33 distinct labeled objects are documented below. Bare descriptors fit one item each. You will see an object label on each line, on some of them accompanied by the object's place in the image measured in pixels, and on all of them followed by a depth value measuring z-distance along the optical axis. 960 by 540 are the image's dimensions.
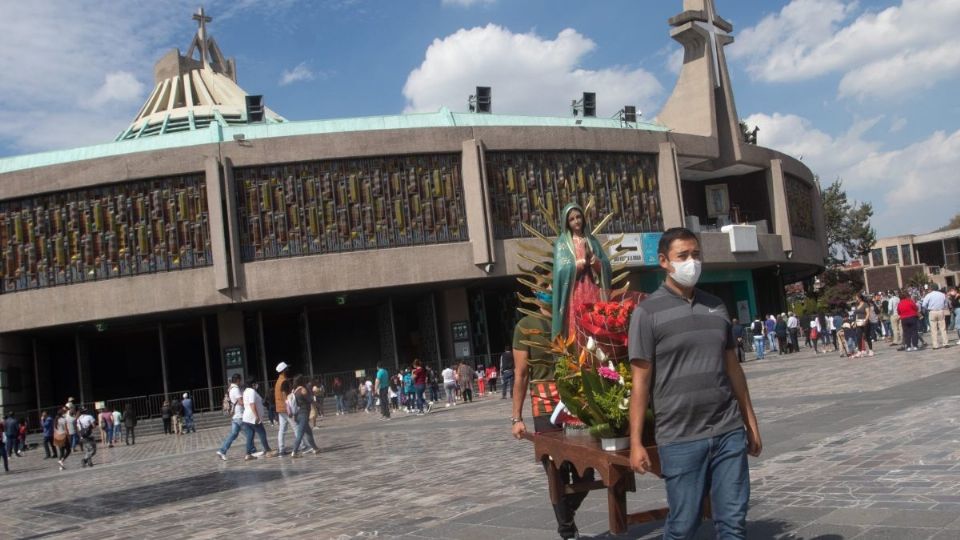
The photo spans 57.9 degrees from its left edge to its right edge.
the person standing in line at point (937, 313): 21.38
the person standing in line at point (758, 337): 32.25
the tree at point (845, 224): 63.66
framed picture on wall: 44.81
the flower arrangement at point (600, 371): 4.78
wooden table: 4.58
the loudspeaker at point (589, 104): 40.22
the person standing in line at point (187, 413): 29.50
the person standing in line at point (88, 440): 20.23
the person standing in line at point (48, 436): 25.37
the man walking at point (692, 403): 3.97
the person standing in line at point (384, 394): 25.55
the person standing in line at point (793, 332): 32.84
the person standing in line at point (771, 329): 35.00
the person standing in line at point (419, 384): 26.03
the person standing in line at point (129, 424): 28.11
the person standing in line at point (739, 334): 29.80
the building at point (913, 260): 81.69
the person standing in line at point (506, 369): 26.16
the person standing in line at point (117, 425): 29.60
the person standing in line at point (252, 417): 16.06
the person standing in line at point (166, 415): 29.81
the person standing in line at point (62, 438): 20.56
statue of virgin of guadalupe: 6.11
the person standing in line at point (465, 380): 29.15
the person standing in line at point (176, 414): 29.76
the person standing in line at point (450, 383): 27.86
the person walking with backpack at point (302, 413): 15.75
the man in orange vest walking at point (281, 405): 16.16
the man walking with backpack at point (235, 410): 16.42
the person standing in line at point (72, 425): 22.88
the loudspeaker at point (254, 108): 35.97
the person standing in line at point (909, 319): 21.36
